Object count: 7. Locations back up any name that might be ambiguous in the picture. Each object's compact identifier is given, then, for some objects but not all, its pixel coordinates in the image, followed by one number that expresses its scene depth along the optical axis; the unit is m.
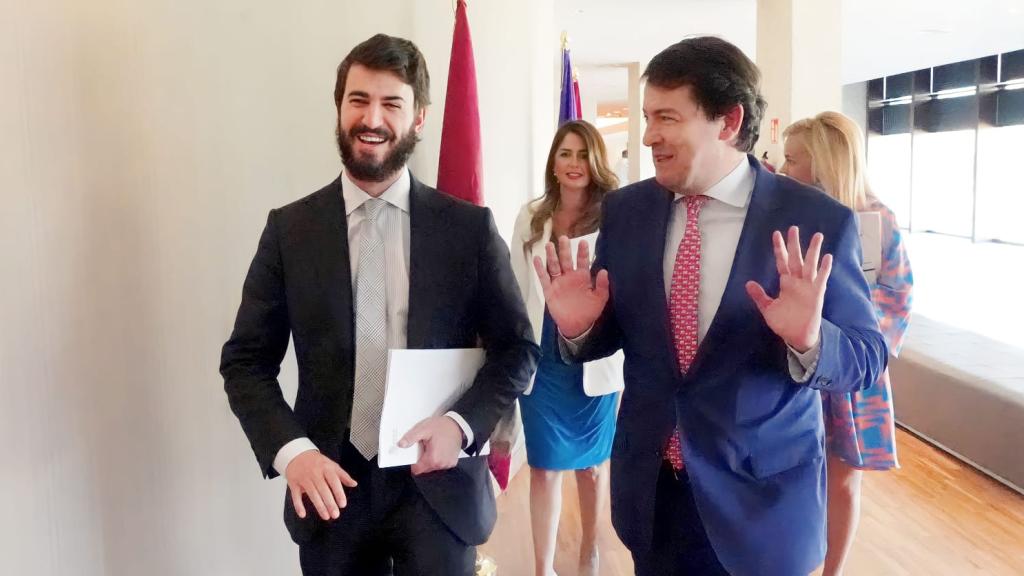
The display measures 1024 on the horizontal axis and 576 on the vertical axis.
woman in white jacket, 2.85
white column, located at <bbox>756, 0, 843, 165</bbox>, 6.37
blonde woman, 2.49
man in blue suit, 1.36
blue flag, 4.73
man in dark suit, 1.41
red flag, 2.76
